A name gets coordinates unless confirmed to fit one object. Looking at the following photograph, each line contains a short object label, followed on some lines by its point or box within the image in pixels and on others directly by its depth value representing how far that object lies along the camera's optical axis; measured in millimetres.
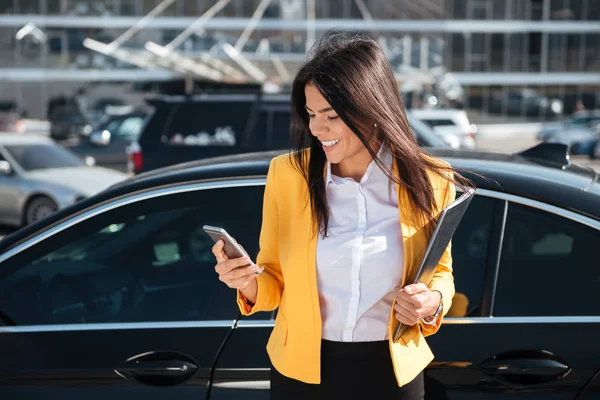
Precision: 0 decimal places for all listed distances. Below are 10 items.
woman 2125
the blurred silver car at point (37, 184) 11586
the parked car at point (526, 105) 52000
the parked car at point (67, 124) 36750
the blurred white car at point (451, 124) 22906
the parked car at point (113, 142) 18812
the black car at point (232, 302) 2533
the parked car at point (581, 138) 28438
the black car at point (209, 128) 9258
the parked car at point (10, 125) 32412
